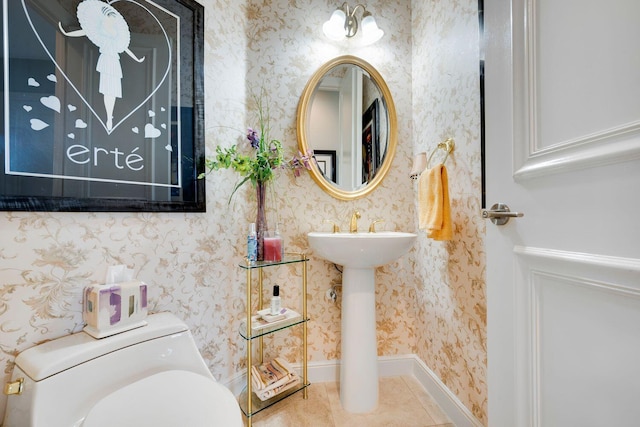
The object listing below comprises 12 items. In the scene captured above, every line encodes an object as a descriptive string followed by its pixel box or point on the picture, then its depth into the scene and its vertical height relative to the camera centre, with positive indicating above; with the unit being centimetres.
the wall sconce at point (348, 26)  153 +110
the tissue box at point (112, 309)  81 -29
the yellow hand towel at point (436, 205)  119 +4
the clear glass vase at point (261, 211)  134 +2
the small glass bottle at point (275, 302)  134 -44
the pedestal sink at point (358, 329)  127 -57
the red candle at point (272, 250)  130 -17
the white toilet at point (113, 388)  66 -48
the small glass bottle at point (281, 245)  132 -15
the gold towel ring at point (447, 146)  126 +33
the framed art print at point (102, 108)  75 +37
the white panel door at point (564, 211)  47 +1
